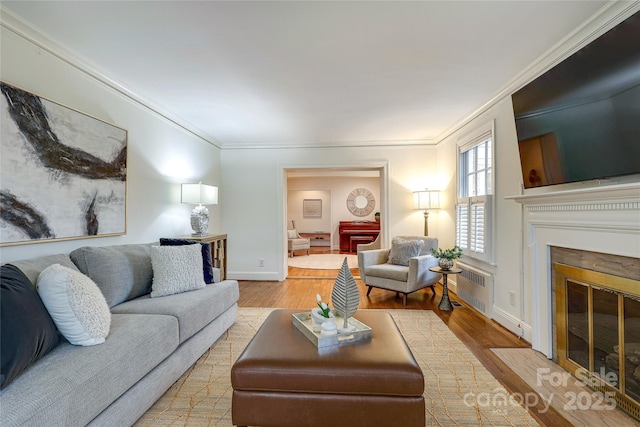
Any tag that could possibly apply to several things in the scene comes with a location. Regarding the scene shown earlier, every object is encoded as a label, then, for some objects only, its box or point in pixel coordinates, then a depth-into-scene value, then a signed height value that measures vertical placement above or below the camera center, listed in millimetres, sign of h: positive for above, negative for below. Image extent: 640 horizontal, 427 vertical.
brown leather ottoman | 1415 -854
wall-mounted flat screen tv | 1574 +651
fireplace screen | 1666 -747
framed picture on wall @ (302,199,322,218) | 10172 +306
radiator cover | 3234 -865
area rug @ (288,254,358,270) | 6494 -1082
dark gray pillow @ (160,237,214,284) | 2869 -395
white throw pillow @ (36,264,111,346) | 1493 -458
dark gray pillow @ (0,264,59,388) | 1174 -474
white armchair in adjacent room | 7978 -730
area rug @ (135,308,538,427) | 1660 -1138
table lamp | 3695 +210
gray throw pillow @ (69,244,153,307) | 2160 -398
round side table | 3508 -940
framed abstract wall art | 1849 +344
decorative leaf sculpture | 1807 -479
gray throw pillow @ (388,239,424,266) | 4016 -478
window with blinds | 3297 +272
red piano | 8641 -518
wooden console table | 3541 -408
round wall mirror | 9734 +481
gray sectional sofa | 1169 -689
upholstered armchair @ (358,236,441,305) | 3676 -674
